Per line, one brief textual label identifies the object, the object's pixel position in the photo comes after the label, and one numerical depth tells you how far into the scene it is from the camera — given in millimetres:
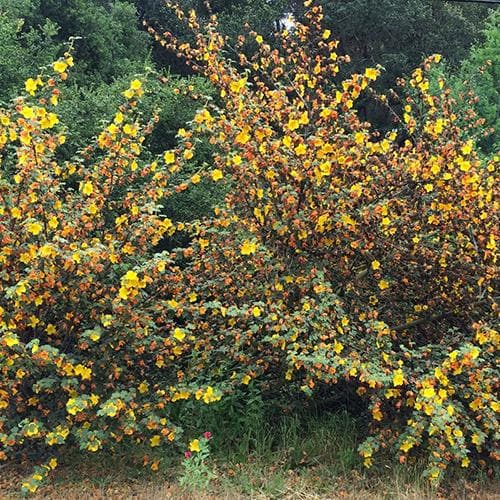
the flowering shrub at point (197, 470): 3086
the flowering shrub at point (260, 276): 3113
